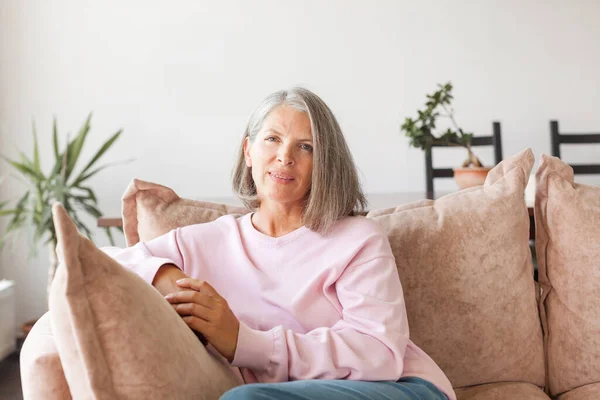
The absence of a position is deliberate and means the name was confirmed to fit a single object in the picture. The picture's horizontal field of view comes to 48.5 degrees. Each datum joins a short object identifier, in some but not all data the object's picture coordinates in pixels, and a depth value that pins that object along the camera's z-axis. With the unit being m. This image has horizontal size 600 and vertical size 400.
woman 1.24
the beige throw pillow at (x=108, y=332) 0.97
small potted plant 2.75
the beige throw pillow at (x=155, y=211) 1.67
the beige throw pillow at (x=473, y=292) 1.57
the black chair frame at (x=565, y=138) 3.38
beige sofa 1.57
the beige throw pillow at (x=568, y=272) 1.57
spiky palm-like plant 3.06
